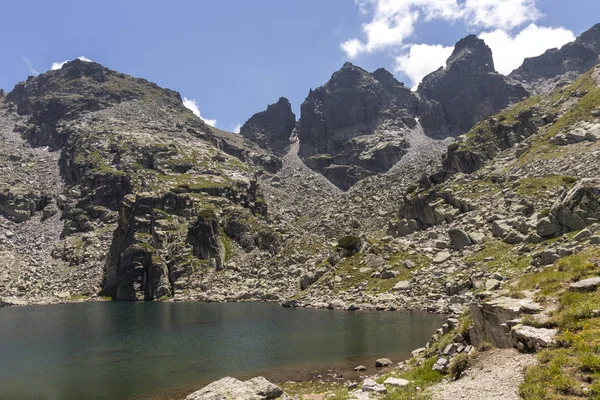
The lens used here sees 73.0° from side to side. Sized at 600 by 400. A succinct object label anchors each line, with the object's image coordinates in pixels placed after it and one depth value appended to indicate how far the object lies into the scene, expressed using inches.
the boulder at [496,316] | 838.3
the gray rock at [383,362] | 1453.0
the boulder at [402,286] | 2918.3
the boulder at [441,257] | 3075.8
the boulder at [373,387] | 846.5
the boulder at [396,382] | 873.0
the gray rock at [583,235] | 1941.4
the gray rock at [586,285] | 819.4
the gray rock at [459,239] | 3129.7
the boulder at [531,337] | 711.7
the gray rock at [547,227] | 2503.7
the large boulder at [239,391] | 756.6
